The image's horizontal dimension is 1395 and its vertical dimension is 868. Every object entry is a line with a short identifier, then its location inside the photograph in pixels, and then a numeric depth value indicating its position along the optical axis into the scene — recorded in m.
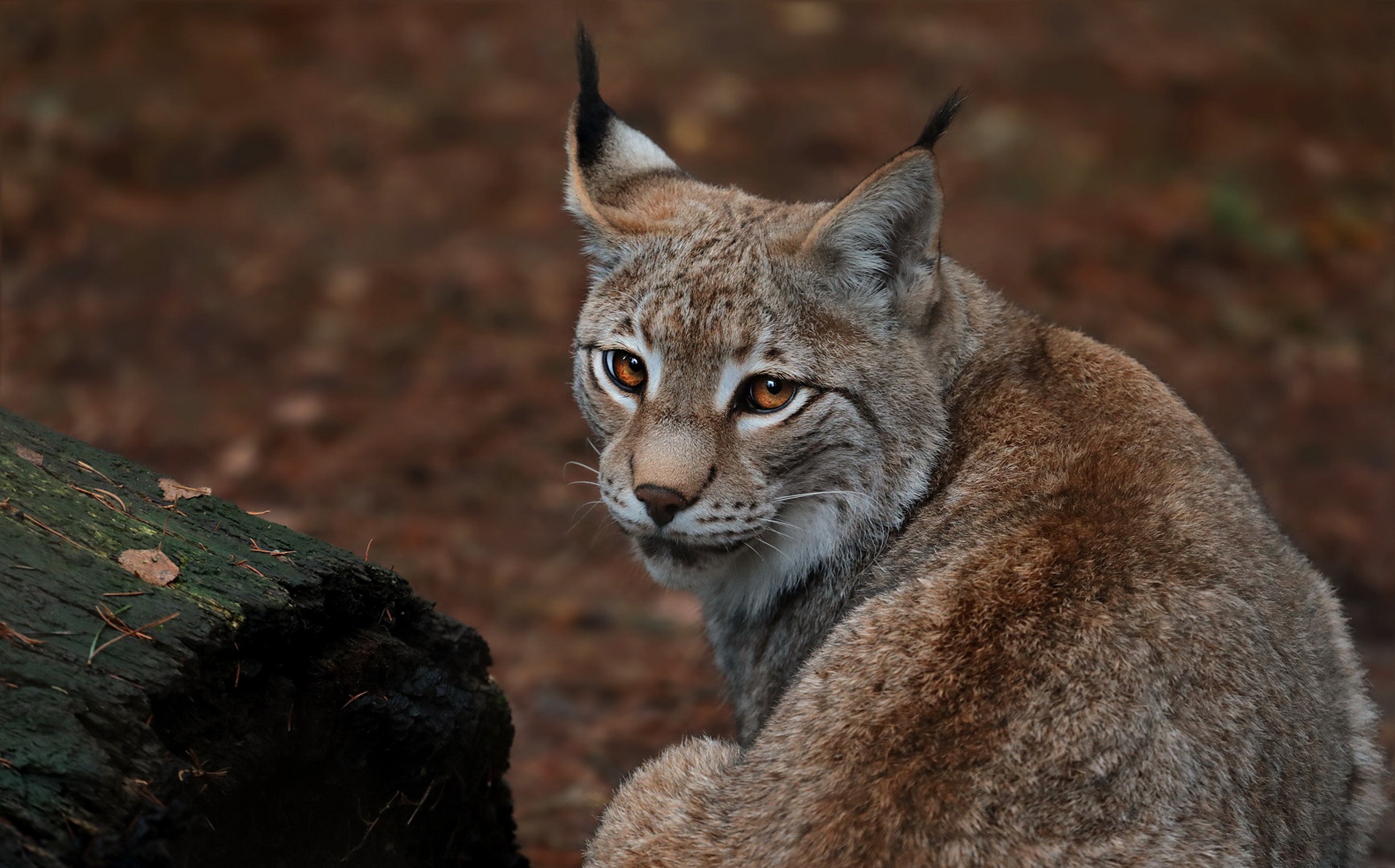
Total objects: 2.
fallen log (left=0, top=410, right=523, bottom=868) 5.69
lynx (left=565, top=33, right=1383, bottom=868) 6.18
